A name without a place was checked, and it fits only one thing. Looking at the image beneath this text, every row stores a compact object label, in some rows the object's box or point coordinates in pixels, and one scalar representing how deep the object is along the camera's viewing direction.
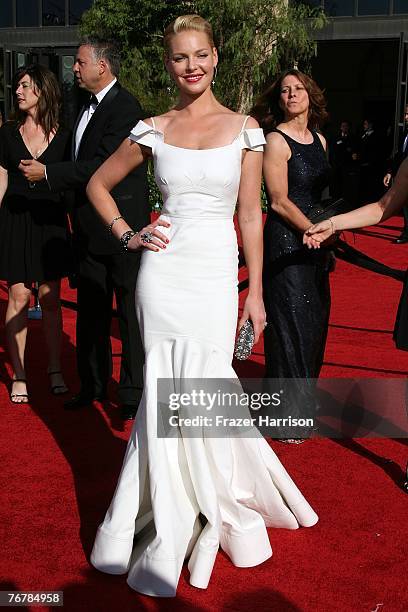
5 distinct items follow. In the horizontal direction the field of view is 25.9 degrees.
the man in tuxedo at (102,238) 5.56
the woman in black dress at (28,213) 5.91
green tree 20.06
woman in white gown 3.51
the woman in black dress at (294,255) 5.27
